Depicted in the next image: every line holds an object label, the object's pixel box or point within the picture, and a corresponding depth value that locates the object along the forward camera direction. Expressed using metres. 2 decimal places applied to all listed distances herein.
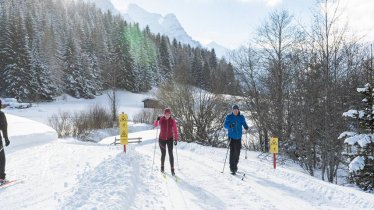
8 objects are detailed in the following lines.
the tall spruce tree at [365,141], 12.34
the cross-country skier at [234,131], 10.02
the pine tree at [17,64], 56.91
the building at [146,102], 66.04
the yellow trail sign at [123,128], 13.77
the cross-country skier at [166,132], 9.91
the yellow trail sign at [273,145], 12.57
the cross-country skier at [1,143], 8.65
